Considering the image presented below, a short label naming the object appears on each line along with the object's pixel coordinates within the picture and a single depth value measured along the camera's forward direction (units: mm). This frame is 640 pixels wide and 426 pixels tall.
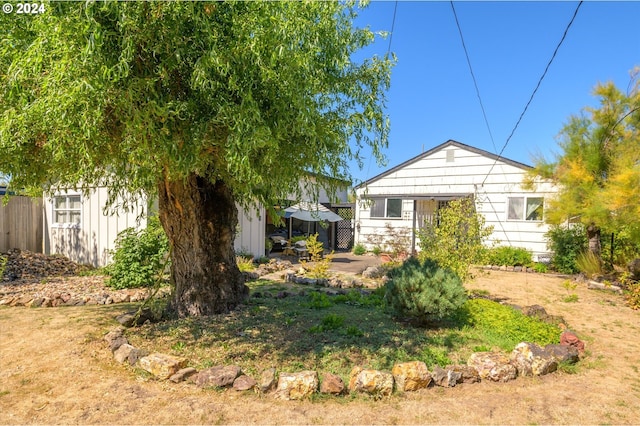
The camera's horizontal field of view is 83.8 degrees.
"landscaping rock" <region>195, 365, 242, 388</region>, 3375
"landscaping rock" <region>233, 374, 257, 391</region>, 3348
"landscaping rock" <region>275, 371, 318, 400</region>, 3262
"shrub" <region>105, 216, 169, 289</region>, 7668
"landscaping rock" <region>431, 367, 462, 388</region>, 3561
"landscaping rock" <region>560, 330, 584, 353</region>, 4641
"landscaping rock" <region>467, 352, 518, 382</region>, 3725
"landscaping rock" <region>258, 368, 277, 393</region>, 3314
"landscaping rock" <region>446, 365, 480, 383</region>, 3656
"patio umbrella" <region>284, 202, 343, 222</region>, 13688
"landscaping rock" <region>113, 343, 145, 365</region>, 3840
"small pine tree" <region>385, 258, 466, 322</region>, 4816
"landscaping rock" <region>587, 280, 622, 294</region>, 8500
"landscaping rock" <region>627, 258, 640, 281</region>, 8664
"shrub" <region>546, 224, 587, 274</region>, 11016
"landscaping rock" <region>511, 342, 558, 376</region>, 3879
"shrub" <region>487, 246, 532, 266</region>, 12312
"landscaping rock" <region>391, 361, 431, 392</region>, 3443
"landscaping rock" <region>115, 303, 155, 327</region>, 5016
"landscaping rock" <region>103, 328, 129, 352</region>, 4177
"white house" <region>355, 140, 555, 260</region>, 12719
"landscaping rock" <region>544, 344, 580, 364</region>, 4184
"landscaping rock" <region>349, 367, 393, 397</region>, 3342
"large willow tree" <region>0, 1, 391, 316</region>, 2543
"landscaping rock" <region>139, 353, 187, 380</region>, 3518
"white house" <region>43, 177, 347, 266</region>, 10234
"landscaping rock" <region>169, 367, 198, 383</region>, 3461
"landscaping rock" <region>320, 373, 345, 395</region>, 3320
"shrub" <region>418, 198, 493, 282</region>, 6652
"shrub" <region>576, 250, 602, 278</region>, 9914
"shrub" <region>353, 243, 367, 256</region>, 15789
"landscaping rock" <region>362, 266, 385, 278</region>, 9599
